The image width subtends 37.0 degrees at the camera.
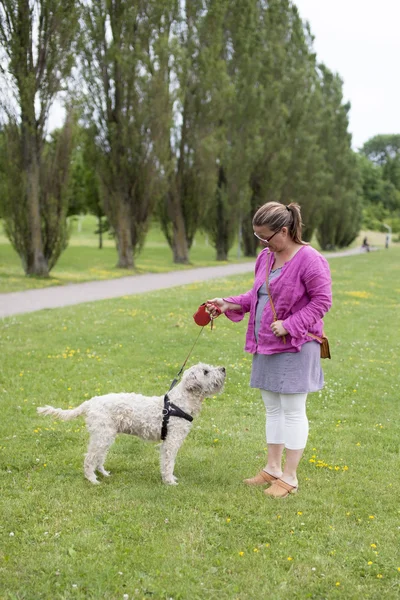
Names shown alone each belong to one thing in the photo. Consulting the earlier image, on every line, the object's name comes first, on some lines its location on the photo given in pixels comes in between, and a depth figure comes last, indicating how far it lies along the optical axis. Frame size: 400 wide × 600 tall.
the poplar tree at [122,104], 24.81
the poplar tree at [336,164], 55.11
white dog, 5.02
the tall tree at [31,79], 19.89
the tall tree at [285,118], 38.66
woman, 4.52
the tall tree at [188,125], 27.42
